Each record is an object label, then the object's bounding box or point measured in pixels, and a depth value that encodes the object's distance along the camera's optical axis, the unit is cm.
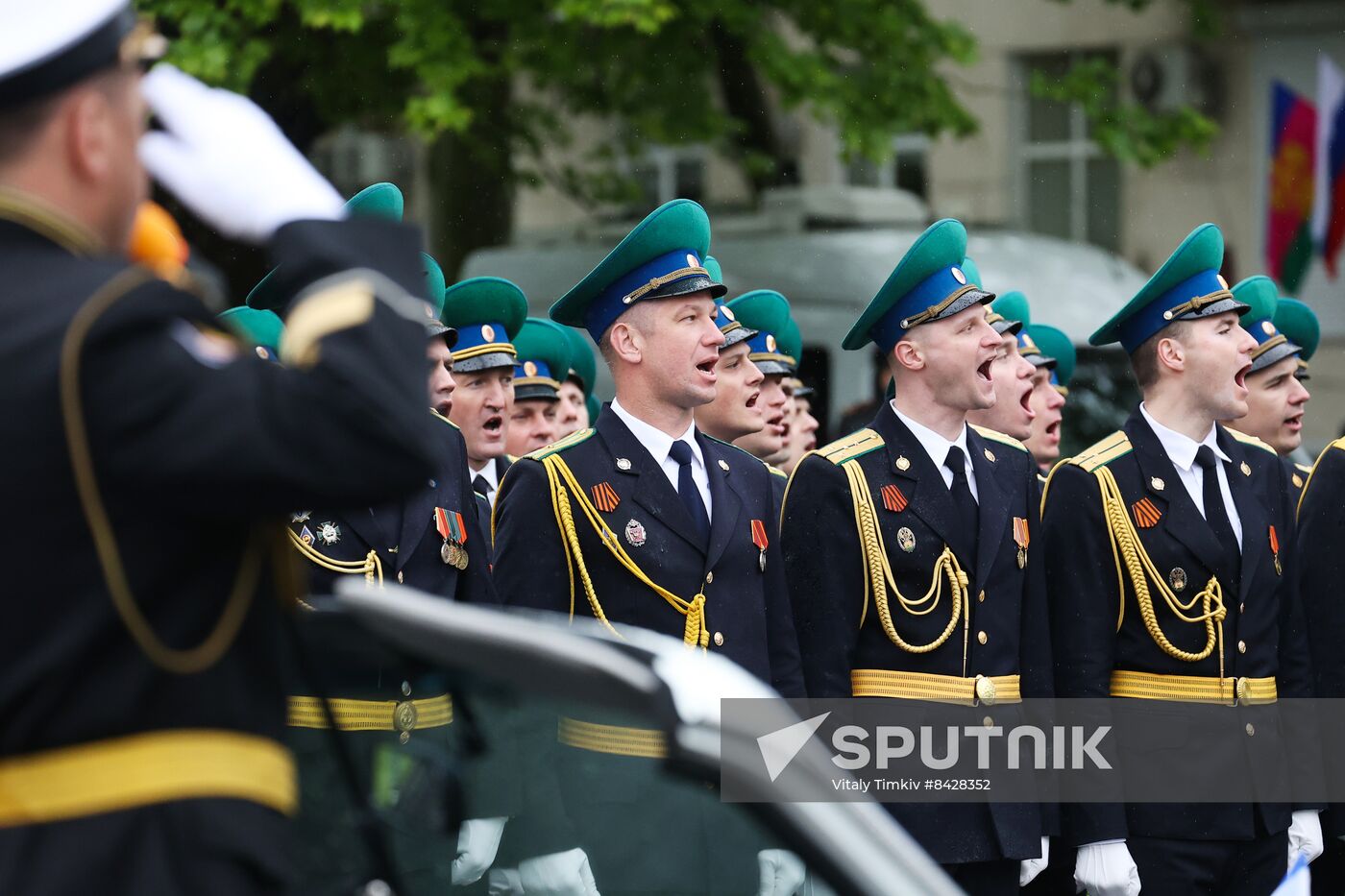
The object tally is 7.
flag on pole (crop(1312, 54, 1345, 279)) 3400
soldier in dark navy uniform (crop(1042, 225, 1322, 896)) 1021
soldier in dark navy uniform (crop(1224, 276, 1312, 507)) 1432
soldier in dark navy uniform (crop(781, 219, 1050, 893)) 974
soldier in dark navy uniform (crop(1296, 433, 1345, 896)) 1158
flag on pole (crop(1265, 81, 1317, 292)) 3447
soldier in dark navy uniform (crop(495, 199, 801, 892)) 930
